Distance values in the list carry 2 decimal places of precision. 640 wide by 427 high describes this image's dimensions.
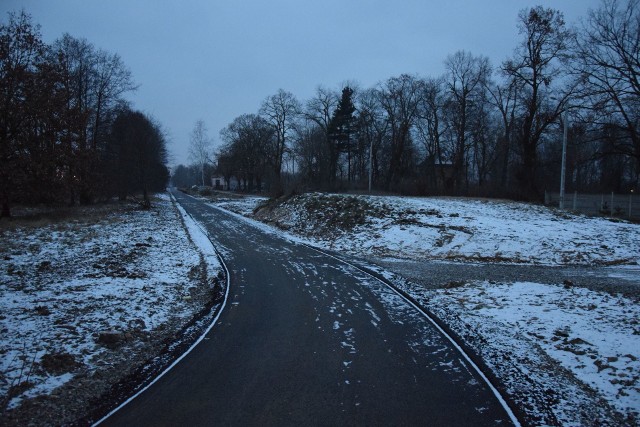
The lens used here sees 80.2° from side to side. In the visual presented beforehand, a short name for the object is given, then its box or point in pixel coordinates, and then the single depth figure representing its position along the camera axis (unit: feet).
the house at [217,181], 318.12
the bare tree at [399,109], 174.70
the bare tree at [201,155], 303.27
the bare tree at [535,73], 106.11
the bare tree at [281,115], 208.54
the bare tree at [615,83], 79.30
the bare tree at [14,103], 57.82
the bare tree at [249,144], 232.73
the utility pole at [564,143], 80.94
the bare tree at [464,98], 151.84
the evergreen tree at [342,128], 182.09
